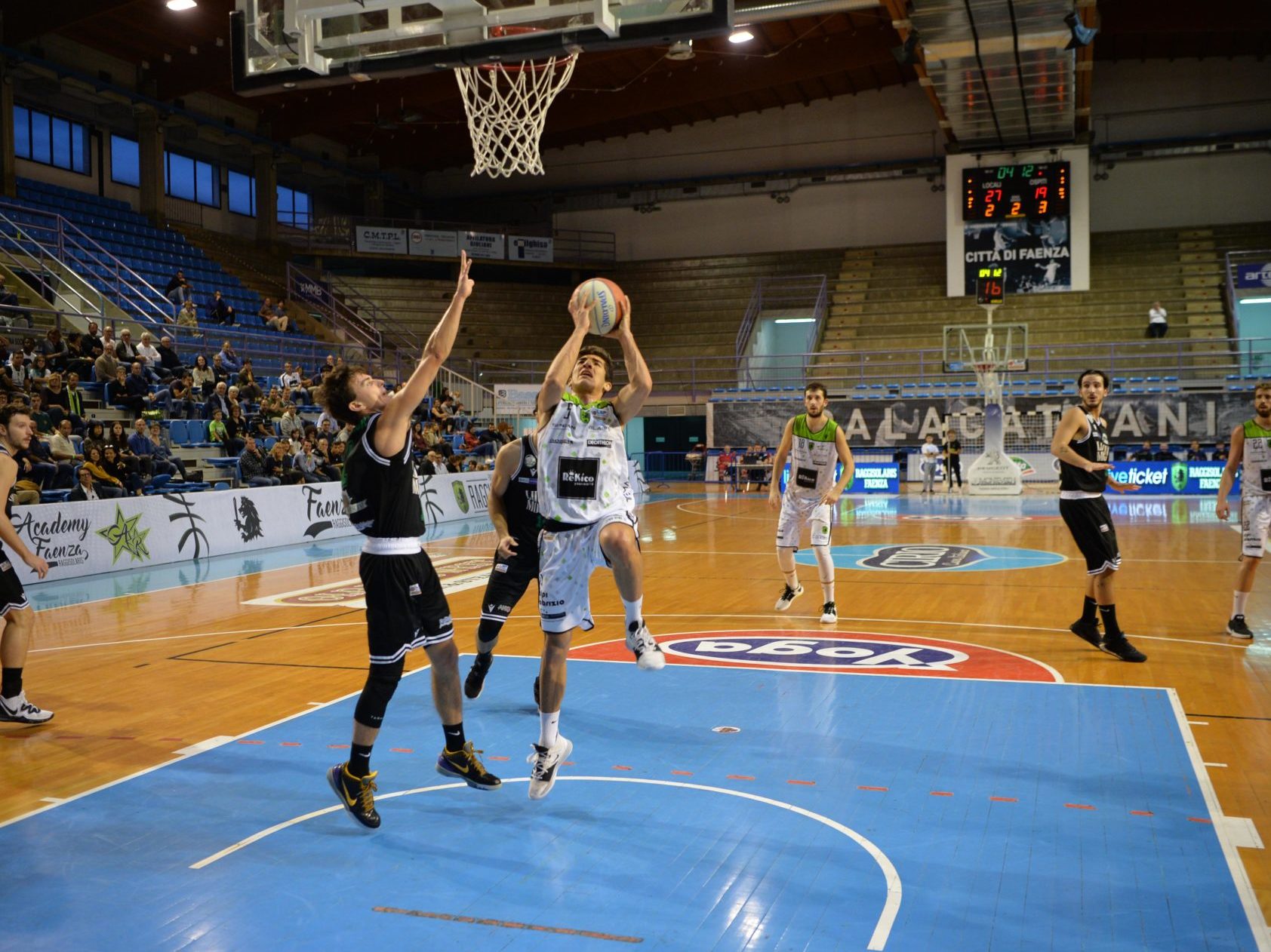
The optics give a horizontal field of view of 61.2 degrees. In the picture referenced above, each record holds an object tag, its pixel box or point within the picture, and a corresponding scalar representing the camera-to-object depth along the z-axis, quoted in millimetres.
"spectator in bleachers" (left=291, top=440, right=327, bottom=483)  17656
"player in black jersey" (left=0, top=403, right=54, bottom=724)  6402
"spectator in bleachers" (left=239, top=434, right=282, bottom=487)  16766
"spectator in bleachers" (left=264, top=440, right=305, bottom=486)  17266
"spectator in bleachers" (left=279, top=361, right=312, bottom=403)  22016
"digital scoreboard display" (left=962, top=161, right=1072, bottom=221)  26609
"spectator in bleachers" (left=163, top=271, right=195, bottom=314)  24538
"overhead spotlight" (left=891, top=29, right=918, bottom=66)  21109
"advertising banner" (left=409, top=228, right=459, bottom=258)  35750
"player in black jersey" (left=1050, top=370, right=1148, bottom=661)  8039
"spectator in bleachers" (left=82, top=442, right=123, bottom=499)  14609
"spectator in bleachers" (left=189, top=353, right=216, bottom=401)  19469
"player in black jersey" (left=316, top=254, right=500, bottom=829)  4617
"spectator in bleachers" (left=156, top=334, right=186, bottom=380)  19391
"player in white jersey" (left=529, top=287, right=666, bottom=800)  4957
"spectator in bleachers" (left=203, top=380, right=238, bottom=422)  18969
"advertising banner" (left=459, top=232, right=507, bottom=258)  36344
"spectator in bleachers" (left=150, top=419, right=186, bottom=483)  16484
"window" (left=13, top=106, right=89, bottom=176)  27297
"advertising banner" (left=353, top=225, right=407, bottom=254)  35188
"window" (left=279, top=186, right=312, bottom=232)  35906
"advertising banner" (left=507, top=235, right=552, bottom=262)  36781
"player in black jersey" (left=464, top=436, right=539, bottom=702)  6672
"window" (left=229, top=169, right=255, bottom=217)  34125
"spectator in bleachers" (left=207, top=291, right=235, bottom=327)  25156
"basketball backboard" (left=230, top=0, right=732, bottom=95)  9953
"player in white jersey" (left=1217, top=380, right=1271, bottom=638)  8680
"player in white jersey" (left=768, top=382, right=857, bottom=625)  9492
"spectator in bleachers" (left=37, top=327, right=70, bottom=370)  17375
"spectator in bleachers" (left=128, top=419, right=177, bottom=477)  16109
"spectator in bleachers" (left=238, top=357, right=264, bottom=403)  20375
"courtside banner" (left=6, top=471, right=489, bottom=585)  12891
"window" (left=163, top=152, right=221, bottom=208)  31609
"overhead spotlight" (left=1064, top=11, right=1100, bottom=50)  19641
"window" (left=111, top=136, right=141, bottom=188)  29984
